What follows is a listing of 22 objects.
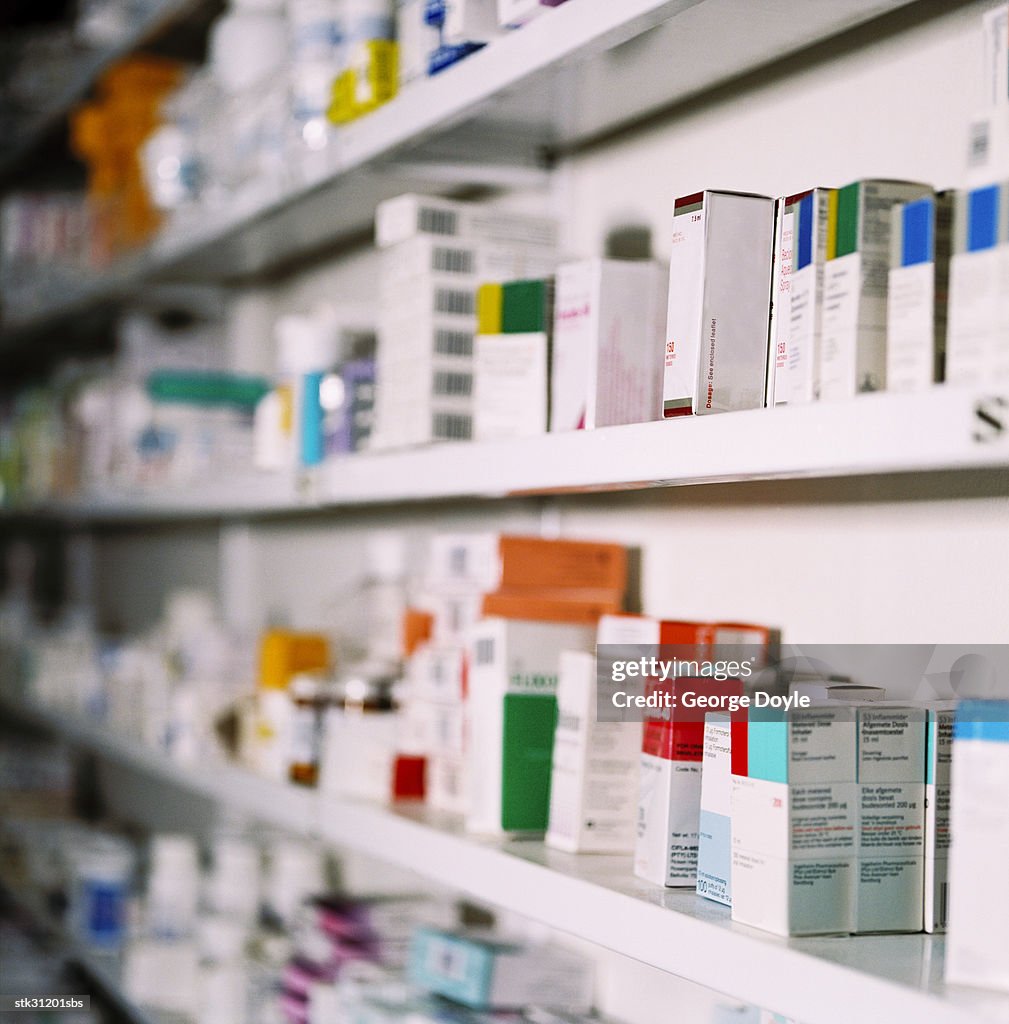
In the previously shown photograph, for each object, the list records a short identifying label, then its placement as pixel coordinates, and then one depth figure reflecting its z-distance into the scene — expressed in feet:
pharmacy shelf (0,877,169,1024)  7.49
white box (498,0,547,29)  4.36
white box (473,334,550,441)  4.58
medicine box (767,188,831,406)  3.32
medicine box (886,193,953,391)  3.00
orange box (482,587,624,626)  4.80
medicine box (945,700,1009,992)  2.85
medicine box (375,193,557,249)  5.16
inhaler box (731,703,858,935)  3.27
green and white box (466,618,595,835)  4.65
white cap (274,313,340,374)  6.40
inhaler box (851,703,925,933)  3.35
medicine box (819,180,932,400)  3.16
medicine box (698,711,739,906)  3.59
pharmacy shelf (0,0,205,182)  8.32
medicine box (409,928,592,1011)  4.94
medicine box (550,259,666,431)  4.38
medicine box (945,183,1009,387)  2.76
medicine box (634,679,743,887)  3.88
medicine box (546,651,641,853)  4.32
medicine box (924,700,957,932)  3.41
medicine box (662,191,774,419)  3.61
